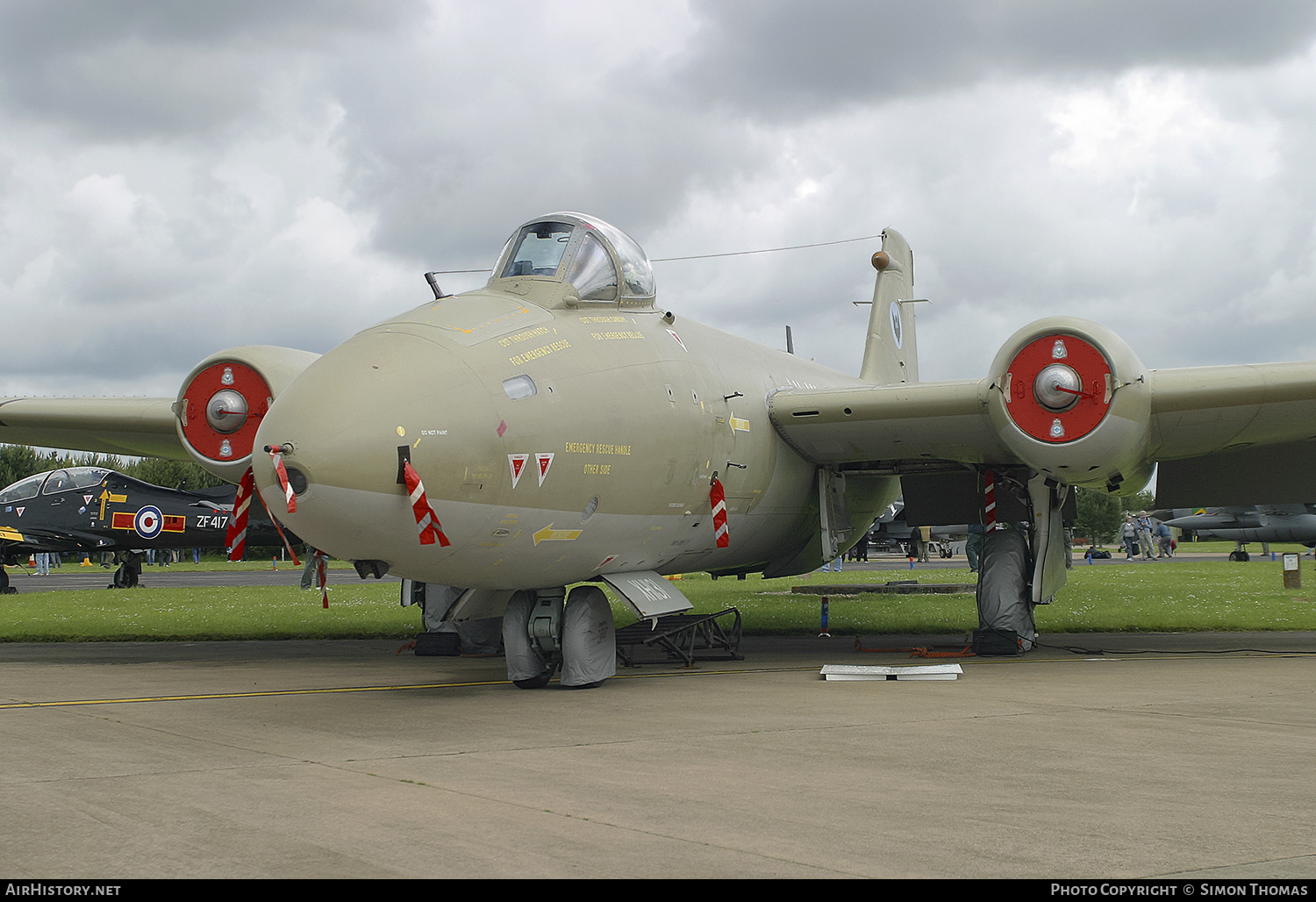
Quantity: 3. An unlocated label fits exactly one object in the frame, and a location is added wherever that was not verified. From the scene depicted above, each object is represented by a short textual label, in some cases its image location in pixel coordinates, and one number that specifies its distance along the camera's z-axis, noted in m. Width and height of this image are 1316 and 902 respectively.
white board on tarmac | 10.36
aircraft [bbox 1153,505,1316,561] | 46.41
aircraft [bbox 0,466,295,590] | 31.06
